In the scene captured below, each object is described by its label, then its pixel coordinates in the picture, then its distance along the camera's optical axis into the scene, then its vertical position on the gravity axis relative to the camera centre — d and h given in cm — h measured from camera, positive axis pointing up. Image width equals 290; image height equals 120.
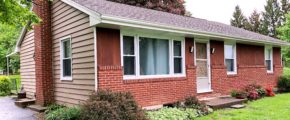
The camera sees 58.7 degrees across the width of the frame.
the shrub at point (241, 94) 997 -132
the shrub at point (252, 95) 1023 -138
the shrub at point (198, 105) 779 -140
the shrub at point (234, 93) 1023 -129
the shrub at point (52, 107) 838 -150
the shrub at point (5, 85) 1612 -145
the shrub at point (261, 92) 1093 -134
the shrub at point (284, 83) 1321 -122
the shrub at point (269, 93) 1134 -144
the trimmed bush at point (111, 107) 578 -106
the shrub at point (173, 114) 689 -147
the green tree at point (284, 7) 3956 +822
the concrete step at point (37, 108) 859 -157
